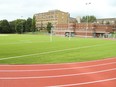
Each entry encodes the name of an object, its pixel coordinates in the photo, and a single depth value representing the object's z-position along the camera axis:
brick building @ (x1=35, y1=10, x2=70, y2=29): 53.11
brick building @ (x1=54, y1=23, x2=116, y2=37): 35.61
